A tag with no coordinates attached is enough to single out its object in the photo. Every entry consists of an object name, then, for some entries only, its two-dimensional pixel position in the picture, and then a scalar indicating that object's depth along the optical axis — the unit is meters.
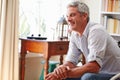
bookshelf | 3.38
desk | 2.73
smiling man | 1.75
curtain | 2.63
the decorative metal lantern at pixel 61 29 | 3.11
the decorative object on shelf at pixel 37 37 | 2.99
